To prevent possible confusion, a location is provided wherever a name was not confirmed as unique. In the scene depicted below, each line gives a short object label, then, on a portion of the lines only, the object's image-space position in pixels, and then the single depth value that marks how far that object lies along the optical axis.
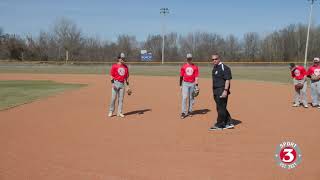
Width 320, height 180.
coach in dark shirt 9.28
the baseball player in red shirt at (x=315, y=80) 13.45
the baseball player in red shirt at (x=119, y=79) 11.45
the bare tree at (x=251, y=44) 94.28
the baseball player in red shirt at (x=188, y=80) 11.31
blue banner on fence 79.11
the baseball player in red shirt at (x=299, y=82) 13.72
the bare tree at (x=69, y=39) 95.50
